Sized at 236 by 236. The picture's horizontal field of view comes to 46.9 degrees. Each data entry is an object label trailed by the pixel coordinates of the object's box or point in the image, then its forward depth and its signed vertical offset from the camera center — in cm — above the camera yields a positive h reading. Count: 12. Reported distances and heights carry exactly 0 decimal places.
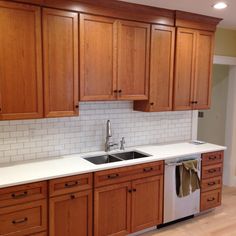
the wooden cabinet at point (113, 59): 281 +38
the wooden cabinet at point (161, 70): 325 +30
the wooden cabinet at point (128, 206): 277 -121
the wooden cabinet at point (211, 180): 354 -111
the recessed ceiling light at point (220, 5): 296 +101
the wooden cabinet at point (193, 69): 345 +35
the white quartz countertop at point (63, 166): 237 -72
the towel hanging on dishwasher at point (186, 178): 325 -100
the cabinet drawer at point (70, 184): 248 -85
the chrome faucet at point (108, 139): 328 -55
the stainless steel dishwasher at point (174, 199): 320 -126
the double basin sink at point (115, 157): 317 -75
